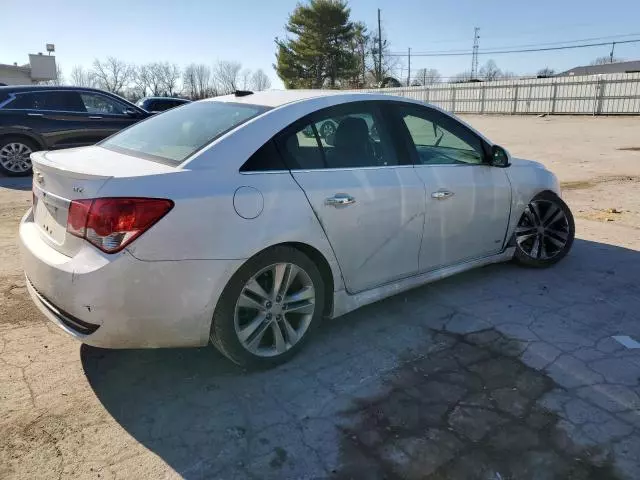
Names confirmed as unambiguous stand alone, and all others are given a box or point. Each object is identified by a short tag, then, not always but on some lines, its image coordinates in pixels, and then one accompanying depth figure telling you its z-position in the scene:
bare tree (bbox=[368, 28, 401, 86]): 62.41
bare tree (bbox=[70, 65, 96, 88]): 68.47
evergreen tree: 53.78
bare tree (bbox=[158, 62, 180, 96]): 71.06
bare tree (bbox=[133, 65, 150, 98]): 70.69
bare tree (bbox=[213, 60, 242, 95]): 73.88
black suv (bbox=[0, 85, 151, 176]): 9.27
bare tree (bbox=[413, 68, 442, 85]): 71.45
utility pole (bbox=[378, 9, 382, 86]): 62.41
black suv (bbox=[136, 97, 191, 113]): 16.16
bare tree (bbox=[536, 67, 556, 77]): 70.91
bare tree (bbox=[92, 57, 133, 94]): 67.44
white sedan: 2.48
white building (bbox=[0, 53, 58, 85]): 49.85
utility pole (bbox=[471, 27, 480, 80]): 79.69
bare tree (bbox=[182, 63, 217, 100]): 73.37
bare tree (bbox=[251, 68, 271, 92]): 74.56
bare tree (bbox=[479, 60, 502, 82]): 76.81
